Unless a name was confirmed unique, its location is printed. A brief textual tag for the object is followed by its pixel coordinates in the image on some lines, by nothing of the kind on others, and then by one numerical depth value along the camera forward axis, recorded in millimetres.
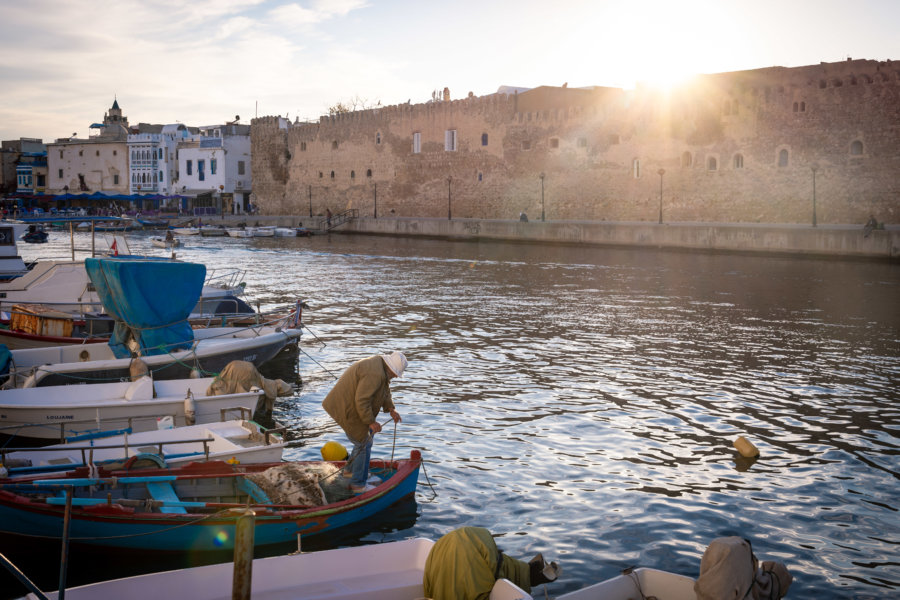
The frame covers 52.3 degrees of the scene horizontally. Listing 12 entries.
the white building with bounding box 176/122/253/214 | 68250
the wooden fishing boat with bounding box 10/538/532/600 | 4883
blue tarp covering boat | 10828
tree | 74906
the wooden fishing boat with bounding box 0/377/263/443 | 8906
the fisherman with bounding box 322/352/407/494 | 6922
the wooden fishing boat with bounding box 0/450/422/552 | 6383
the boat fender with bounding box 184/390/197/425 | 8992
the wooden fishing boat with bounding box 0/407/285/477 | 7201
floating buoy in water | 9068
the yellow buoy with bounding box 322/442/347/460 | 7715
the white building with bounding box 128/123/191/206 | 72438
